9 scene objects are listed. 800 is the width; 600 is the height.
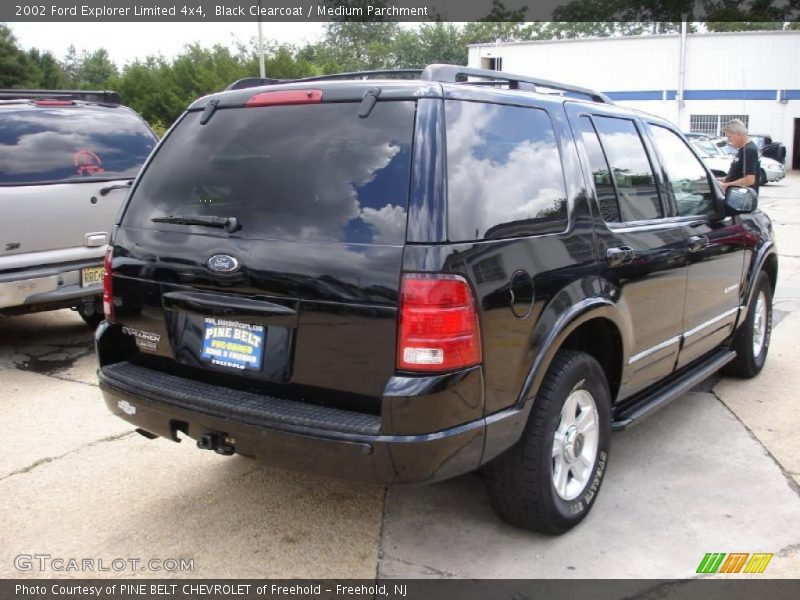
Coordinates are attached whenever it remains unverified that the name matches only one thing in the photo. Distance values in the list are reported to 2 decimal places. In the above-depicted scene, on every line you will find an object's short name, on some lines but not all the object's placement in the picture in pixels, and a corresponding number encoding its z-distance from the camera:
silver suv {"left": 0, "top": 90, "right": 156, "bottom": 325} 5.41
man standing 8.17
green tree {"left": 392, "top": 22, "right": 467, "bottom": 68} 65.25
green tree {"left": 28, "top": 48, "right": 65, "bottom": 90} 49.22
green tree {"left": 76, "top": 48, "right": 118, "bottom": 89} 65.38
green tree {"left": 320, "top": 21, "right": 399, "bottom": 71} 64.56
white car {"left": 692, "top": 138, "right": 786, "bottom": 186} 22.17
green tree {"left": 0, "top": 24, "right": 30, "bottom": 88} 45.31
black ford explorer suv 2.63
